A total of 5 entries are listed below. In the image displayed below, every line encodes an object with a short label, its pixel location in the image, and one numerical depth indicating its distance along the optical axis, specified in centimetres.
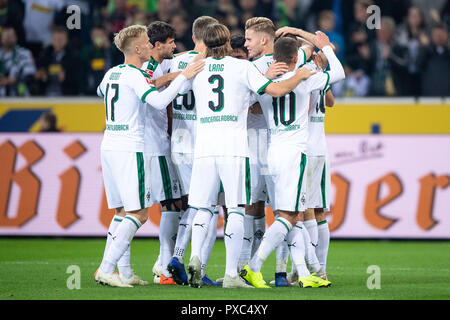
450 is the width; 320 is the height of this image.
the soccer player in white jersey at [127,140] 1598
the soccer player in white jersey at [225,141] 1570
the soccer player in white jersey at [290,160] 1605
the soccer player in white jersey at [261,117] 1703
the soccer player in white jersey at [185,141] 1714
